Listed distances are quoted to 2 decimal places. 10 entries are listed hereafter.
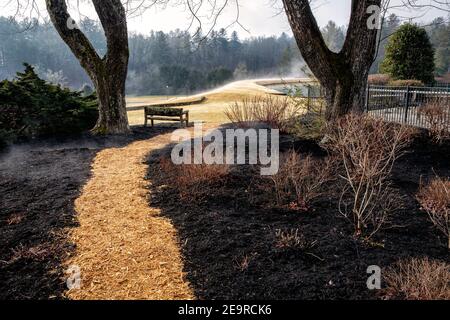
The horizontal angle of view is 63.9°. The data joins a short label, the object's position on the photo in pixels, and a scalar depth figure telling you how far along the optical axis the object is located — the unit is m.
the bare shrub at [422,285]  3.04
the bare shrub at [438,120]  8.88
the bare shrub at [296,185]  5.36
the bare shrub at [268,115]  10.81
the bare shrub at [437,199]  4.82
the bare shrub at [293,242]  4.14
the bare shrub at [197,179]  5.91
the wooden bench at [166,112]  13.52
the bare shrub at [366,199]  4.52
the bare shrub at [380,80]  20.03
